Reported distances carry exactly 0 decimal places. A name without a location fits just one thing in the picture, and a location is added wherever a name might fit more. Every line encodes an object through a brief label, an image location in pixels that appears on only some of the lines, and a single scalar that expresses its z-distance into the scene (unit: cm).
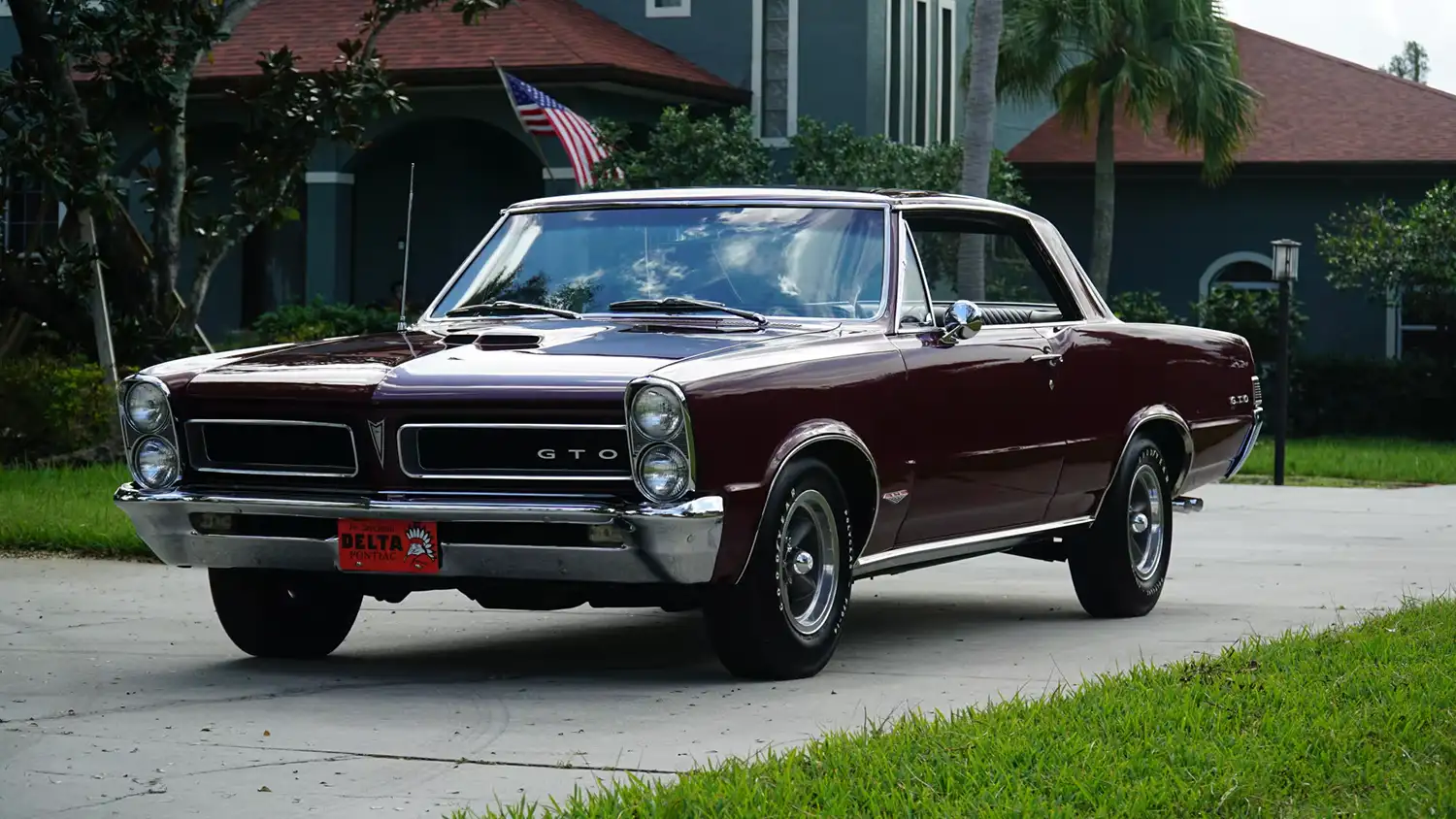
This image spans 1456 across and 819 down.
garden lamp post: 2294
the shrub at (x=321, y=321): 2466
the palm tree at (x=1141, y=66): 3097
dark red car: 748
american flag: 2344
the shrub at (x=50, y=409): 1798
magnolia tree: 1686
